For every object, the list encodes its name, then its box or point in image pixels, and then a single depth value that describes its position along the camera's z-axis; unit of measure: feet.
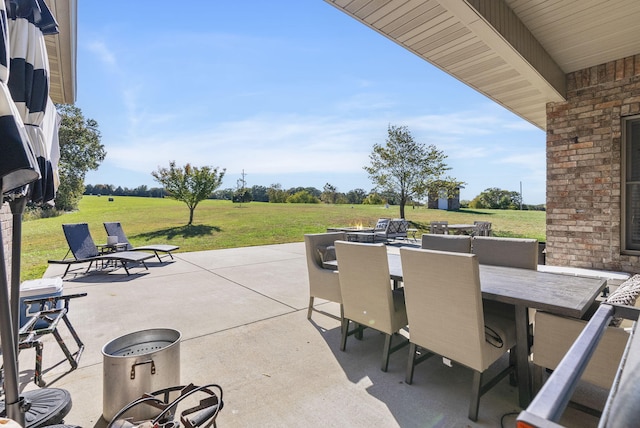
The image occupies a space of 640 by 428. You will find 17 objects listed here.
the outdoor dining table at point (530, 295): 6.20
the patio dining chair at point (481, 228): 33.70
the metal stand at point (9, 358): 4.13
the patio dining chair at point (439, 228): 34.42
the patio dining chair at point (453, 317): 6.53
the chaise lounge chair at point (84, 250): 19.93
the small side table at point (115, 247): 23.64
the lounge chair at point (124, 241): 23.99
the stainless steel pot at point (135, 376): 6.01
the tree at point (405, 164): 57.52
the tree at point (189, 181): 47.24
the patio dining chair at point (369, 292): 8.42
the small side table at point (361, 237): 34.94
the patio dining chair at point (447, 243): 11.02
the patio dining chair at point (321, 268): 11.09
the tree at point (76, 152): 61.57
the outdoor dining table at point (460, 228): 36.06
